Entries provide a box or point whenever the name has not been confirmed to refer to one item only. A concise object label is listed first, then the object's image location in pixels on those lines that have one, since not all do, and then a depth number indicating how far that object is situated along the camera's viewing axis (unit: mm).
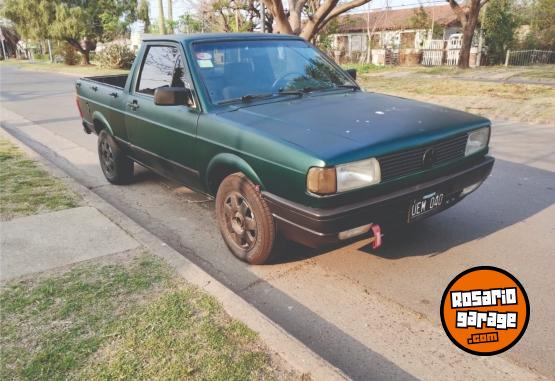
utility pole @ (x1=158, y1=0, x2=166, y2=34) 21234
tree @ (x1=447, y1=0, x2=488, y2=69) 21516
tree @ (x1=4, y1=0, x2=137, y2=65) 35594
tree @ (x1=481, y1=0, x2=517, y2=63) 27484
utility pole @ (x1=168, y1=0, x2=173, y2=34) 29766
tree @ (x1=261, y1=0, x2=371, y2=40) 15734
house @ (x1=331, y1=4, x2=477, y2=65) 30844
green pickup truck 2941
